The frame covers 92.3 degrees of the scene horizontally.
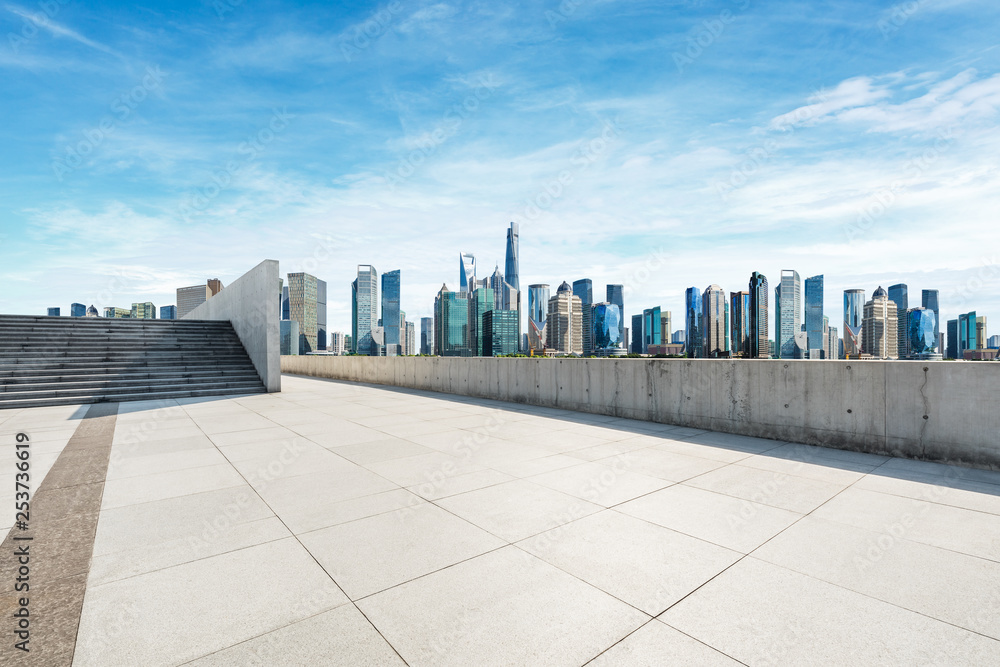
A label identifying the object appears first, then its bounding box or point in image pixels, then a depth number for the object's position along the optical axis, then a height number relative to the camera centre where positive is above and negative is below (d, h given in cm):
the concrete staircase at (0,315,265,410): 1287 -76
